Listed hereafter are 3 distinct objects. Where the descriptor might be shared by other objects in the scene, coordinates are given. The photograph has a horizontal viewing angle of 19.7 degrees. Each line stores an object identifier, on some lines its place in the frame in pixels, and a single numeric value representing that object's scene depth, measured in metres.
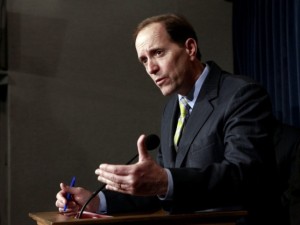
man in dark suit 2.00
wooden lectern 1.97
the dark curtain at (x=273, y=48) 3.15
